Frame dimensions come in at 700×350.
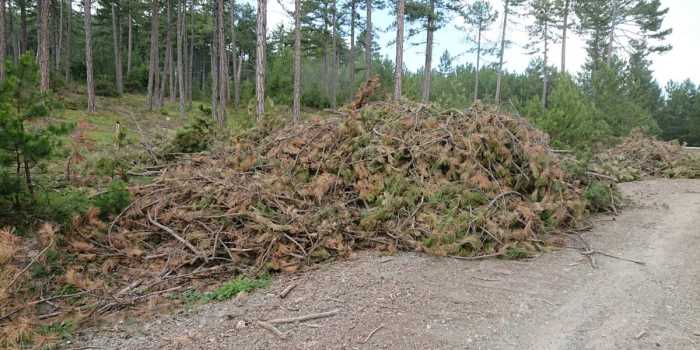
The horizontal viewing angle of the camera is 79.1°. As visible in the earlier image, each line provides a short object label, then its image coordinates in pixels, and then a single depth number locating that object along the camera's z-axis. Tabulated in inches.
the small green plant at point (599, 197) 229.6
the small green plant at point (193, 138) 306.7
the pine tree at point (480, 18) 1057.0
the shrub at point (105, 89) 940.6
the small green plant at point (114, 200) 187.4
